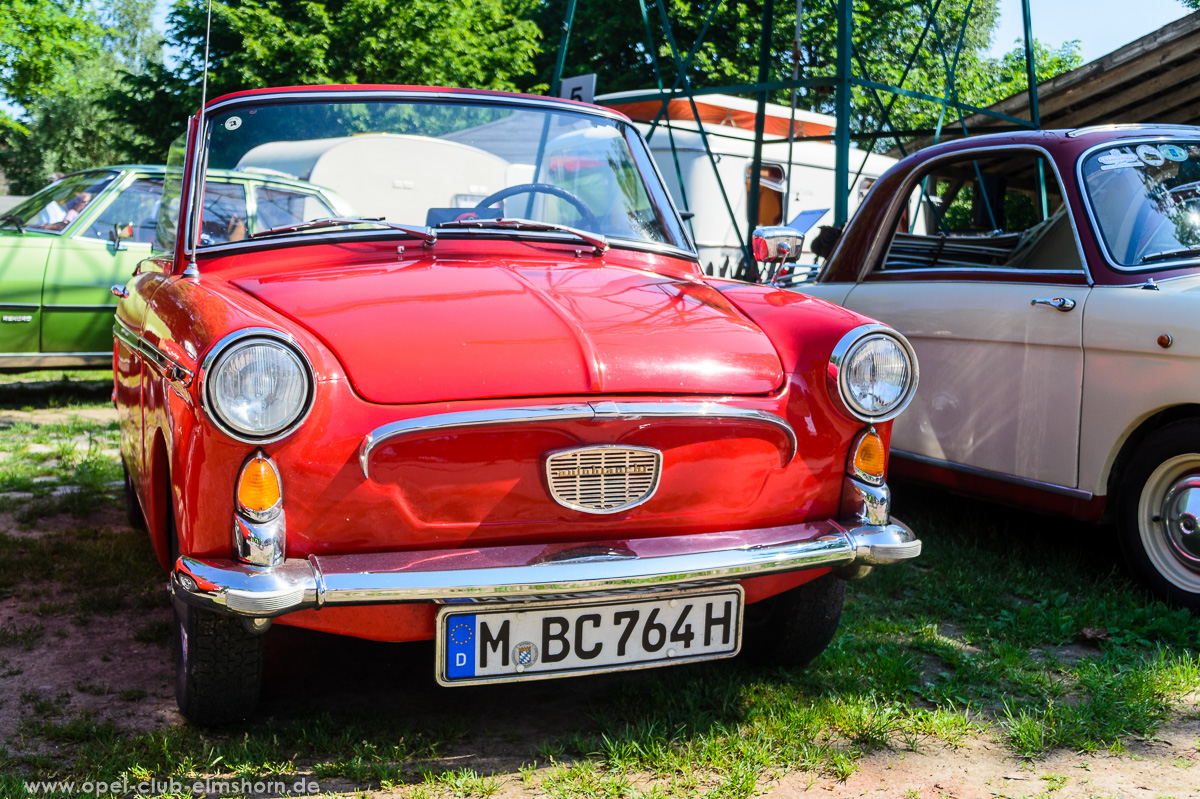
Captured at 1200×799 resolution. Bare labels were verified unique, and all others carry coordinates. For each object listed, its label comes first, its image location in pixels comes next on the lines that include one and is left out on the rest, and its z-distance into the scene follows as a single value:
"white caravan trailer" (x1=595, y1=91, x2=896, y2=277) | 12.18
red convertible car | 2.18
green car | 7.44
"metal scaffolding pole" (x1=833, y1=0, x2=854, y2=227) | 7.82
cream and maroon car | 3.48
